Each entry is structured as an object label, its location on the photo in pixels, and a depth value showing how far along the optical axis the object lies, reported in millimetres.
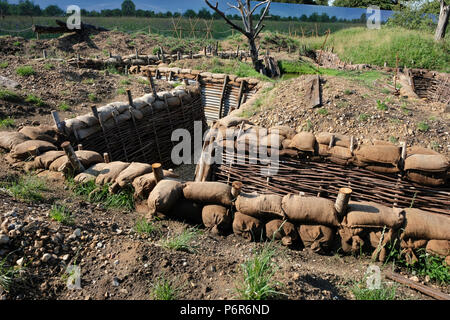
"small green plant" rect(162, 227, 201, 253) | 2843
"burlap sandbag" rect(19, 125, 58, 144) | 4621
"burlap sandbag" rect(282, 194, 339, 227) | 3113
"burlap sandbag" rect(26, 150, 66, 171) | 4129
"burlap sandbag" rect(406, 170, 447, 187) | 3219
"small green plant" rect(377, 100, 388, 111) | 5673
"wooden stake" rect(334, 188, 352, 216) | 2902
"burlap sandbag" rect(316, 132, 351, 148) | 3652
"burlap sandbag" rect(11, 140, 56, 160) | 4238
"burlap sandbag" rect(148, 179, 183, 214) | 3373
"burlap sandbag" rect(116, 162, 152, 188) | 3730
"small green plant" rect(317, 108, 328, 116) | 5758
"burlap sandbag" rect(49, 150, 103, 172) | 3916
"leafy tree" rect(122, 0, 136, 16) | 28703
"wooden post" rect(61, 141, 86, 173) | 3663
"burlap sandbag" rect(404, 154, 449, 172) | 3111
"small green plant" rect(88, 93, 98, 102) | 7595
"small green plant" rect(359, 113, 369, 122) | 5475
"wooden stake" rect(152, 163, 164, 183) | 3486
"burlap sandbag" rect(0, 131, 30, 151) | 4426
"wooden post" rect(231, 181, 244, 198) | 3330
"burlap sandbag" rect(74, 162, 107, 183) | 3855
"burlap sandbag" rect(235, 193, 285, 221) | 3229
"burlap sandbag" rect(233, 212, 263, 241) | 3346
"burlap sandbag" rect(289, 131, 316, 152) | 3629
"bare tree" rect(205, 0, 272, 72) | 11789
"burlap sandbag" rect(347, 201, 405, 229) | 2975
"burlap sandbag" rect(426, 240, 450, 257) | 2891
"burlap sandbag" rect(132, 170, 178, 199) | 3645
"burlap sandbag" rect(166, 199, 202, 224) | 3508
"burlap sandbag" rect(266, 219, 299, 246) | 3240
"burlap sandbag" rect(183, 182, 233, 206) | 3412
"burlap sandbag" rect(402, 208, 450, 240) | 2910
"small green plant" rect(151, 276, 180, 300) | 2156
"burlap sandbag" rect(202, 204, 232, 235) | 3400
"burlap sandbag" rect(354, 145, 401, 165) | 3338
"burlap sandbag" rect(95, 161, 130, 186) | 3818
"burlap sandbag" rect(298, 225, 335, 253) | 3145
